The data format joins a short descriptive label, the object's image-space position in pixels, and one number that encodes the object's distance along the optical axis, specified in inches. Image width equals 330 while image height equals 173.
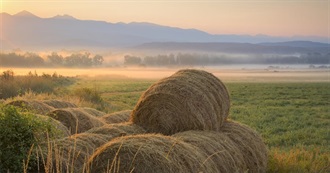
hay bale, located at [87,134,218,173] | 351.2
